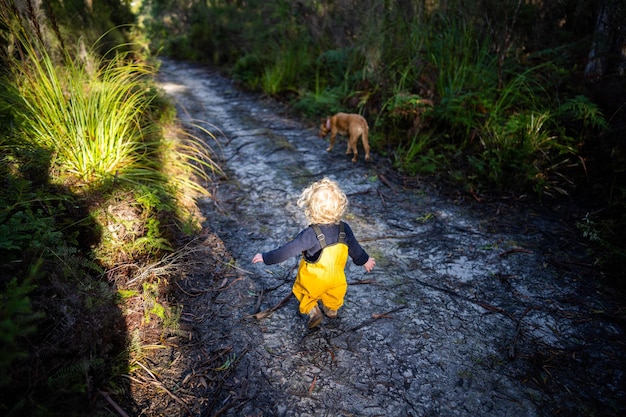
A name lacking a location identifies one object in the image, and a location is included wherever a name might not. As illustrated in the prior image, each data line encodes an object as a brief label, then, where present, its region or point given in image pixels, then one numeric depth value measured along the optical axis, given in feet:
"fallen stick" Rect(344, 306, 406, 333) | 7.50
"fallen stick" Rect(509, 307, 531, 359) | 6.77
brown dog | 15.11
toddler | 6.72
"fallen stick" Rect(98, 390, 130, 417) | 5.32
